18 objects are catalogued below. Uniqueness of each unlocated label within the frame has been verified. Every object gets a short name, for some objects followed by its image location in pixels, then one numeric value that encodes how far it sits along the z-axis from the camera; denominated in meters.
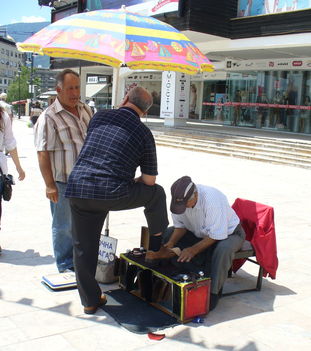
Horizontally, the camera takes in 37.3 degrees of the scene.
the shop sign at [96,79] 38.00
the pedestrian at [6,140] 4.73
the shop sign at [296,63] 19.38
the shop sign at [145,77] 31.34
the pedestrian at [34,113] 20.80
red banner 19.59
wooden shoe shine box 3.40
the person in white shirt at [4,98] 12.87
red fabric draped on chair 4.03
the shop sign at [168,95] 20.80
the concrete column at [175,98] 20.77
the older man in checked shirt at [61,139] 3.90
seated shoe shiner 3.53
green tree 76.69
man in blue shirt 3.17
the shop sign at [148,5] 17.28
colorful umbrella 3.86
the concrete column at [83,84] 32.56
